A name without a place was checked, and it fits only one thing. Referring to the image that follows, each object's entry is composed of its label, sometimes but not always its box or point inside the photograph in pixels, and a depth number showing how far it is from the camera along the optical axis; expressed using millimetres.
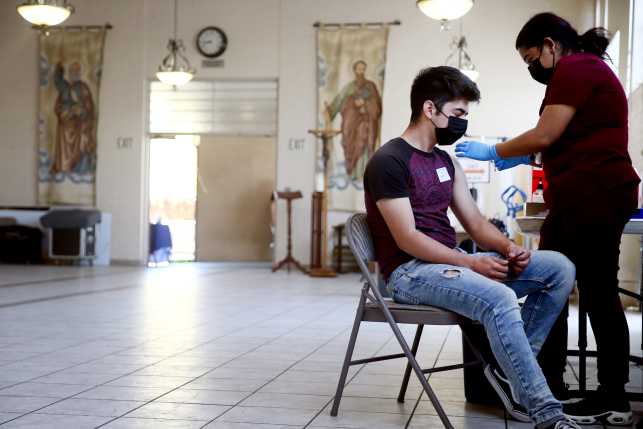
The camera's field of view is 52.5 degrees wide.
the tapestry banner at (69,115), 9898
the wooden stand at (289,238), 8797
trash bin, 9297
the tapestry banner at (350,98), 9312
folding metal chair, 1943
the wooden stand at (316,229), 8562
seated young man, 1776
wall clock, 9633
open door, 10453
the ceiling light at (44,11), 6965
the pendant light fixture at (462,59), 8227
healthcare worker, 1984
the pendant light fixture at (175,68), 8742
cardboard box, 2531
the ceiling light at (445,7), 6383
